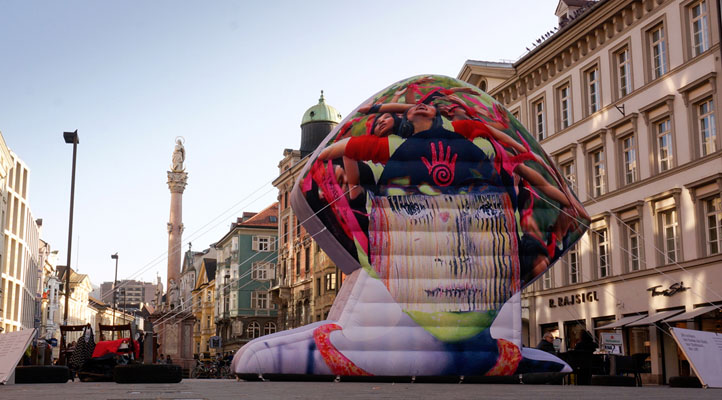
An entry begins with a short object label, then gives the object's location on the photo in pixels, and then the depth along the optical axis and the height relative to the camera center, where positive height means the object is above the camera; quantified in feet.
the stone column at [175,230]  201.26 +28.58
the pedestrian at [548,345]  77.10 +1.53
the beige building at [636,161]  99.04 +22.82
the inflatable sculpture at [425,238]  70.85 +9.55
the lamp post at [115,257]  286.95 +32.71
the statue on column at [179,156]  213.25 +46.60
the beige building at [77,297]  430.77 +32.79
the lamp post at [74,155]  120.67 +27.05
